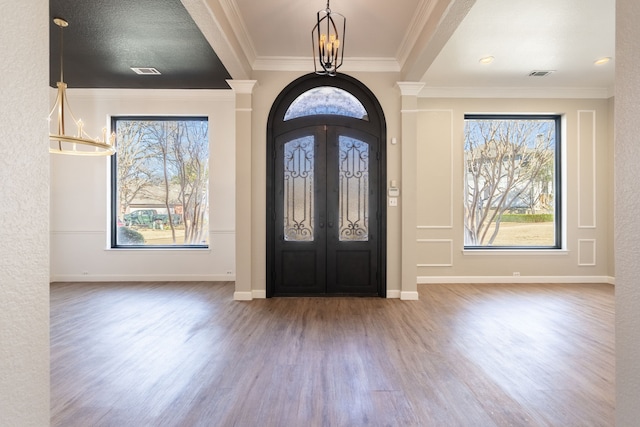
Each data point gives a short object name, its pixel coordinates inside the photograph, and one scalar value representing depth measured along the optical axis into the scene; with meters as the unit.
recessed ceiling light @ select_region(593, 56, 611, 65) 4.48
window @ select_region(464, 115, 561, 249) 5.72
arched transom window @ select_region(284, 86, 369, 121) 4.74
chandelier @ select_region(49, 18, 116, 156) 3.30
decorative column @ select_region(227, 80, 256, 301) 4.57
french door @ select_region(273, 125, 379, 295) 4.69
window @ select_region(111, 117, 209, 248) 5.78
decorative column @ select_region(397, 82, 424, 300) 4.60
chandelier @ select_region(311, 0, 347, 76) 2.54
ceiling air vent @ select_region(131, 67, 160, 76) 4.68
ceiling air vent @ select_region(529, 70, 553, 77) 4.93
